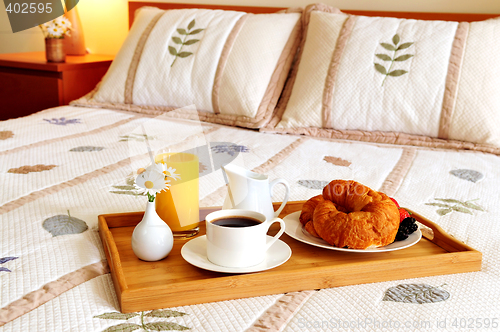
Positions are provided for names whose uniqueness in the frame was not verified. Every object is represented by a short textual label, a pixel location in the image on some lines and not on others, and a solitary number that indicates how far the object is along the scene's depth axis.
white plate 0.68
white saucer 0.61
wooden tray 0.58
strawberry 0.73
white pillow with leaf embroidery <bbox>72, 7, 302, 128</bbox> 1.74
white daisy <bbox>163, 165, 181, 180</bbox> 0.71
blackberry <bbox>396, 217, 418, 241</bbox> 0.71
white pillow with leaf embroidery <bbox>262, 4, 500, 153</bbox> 1.51
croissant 0.66
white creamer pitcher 0.73
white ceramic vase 0.64
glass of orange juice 0.74
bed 0.60
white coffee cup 0.61
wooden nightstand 2.32
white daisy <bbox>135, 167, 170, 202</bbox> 0.67
